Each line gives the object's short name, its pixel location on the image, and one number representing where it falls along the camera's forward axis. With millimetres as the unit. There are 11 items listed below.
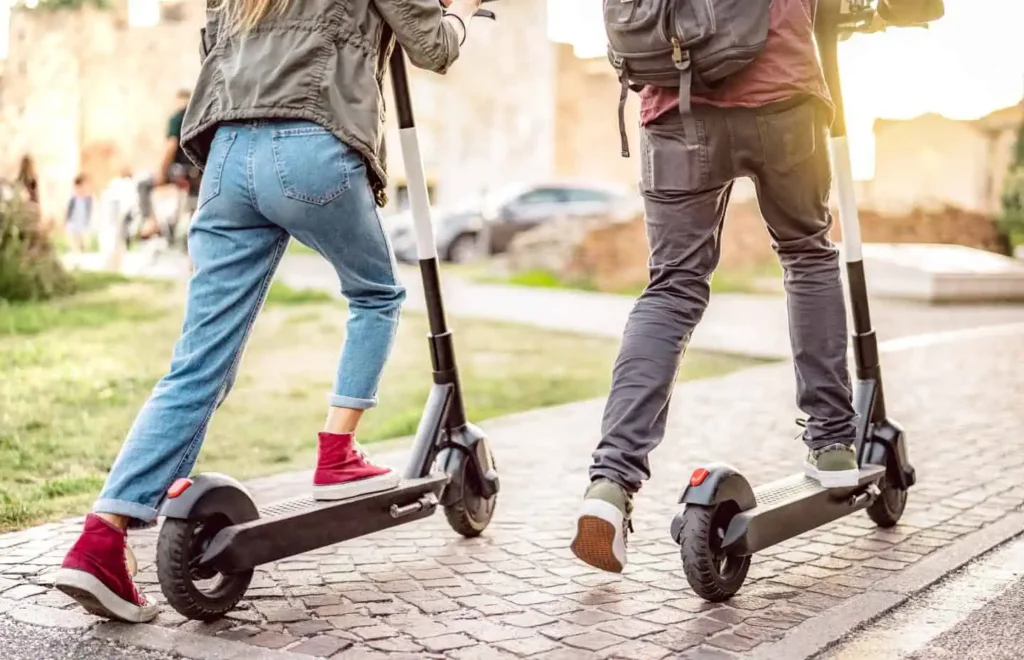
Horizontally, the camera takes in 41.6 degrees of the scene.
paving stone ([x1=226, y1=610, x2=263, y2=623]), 3263
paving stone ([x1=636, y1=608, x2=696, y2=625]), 3316
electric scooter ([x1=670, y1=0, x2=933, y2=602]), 3328
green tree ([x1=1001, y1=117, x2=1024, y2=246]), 25781
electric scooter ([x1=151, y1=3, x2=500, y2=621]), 3080
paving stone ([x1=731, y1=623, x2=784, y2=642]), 3186
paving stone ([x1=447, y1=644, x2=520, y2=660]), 3029
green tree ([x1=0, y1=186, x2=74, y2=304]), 11062
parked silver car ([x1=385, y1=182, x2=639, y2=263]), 23359
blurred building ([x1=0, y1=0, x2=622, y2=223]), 41156
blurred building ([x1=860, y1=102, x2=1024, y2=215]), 44281
